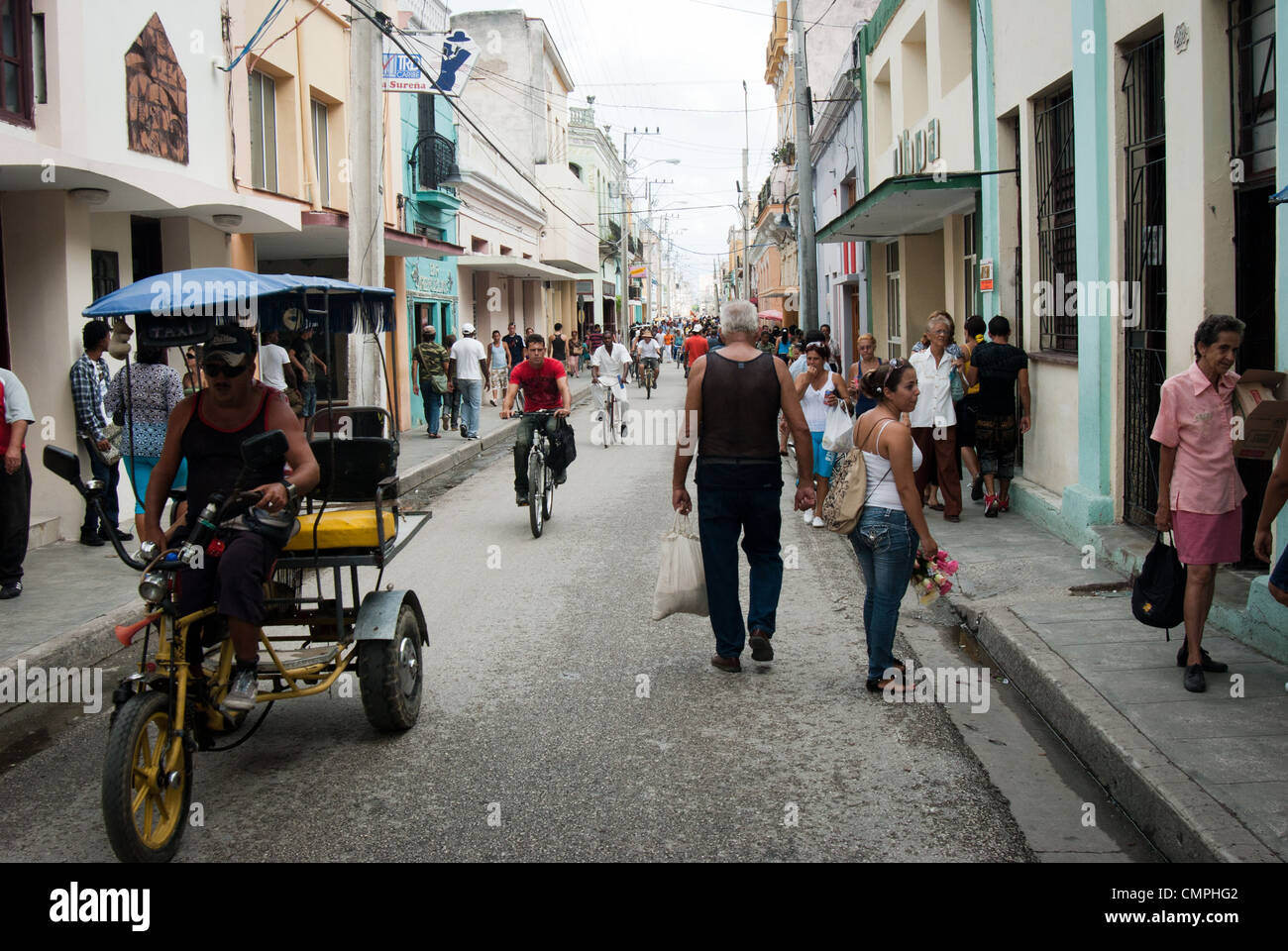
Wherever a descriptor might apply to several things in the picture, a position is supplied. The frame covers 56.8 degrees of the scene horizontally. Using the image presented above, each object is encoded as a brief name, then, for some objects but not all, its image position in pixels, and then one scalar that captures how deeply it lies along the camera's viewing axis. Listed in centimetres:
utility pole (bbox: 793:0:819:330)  2130
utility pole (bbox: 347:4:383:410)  1349
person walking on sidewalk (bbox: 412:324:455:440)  1867
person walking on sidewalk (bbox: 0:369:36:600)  777
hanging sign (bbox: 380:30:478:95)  1525
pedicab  404
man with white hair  616
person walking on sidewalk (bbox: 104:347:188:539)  915
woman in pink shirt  547
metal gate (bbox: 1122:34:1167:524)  838
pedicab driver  462
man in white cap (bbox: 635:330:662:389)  3206
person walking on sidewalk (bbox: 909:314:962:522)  1058
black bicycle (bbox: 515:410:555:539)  1048
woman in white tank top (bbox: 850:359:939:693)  579
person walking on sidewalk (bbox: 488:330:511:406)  2891
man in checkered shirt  955
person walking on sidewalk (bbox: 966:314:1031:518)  1055
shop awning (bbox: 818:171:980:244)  1236
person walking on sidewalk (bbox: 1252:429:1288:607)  500
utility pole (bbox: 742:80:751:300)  5531
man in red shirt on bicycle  1097
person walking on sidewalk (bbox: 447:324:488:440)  1895
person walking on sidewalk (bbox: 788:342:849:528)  1041
